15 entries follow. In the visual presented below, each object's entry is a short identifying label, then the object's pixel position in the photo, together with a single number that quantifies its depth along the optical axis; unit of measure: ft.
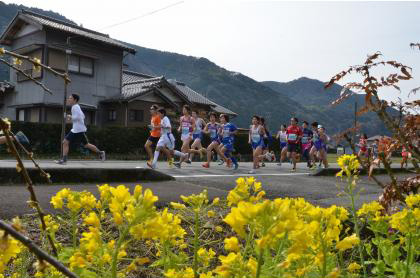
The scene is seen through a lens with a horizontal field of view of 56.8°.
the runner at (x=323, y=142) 41.77
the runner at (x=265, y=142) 44.37
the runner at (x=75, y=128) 32.27
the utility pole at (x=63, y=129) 60.38
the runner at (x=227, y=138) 38.68
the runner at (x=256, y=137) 37.19
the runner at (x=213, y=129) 41.60
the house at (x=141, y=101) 92.22
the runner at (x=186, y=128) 39.40
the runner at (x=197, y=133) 41.73
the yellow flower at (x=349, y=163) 6.19
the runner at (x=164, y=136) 32.81
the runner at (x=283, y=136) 54.12
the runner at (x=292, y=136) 42.07
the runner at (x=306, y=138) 48.39
